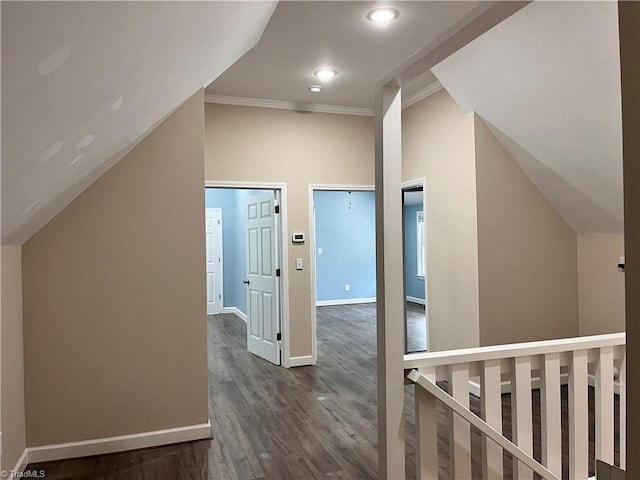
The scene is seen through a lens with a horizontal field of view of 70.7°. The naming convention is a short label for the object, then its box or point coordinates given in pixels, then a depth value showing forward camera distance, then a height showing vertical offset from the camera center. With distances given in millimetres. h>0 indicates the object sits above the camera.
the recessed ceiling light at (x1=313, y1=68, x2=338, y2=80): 3987 +1509
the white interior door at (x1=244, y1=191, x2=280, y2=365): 5121 -450
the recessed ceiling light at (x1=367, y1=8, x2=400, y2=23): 2882 +1468
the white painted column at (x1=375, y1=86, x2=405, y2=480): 1919 -179
